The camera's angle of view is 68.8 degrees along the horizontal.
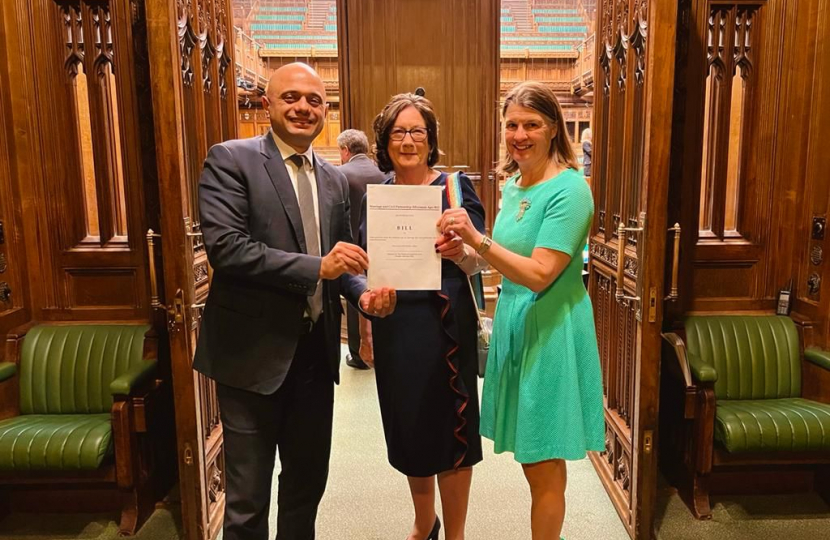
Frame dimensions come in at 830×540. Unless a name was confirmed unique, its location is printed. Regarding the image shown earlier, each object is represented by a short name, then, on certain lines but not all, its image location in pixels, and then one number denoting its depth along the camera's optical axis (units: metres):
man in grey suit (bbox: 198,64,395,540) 1.67
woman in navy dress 1.97
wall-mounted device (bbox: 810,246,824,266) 2.87
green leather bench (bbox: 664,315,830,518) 2.54
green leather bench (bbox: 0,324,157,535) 2.44
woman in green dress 1.74
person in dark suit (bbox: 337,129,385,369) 4.04
